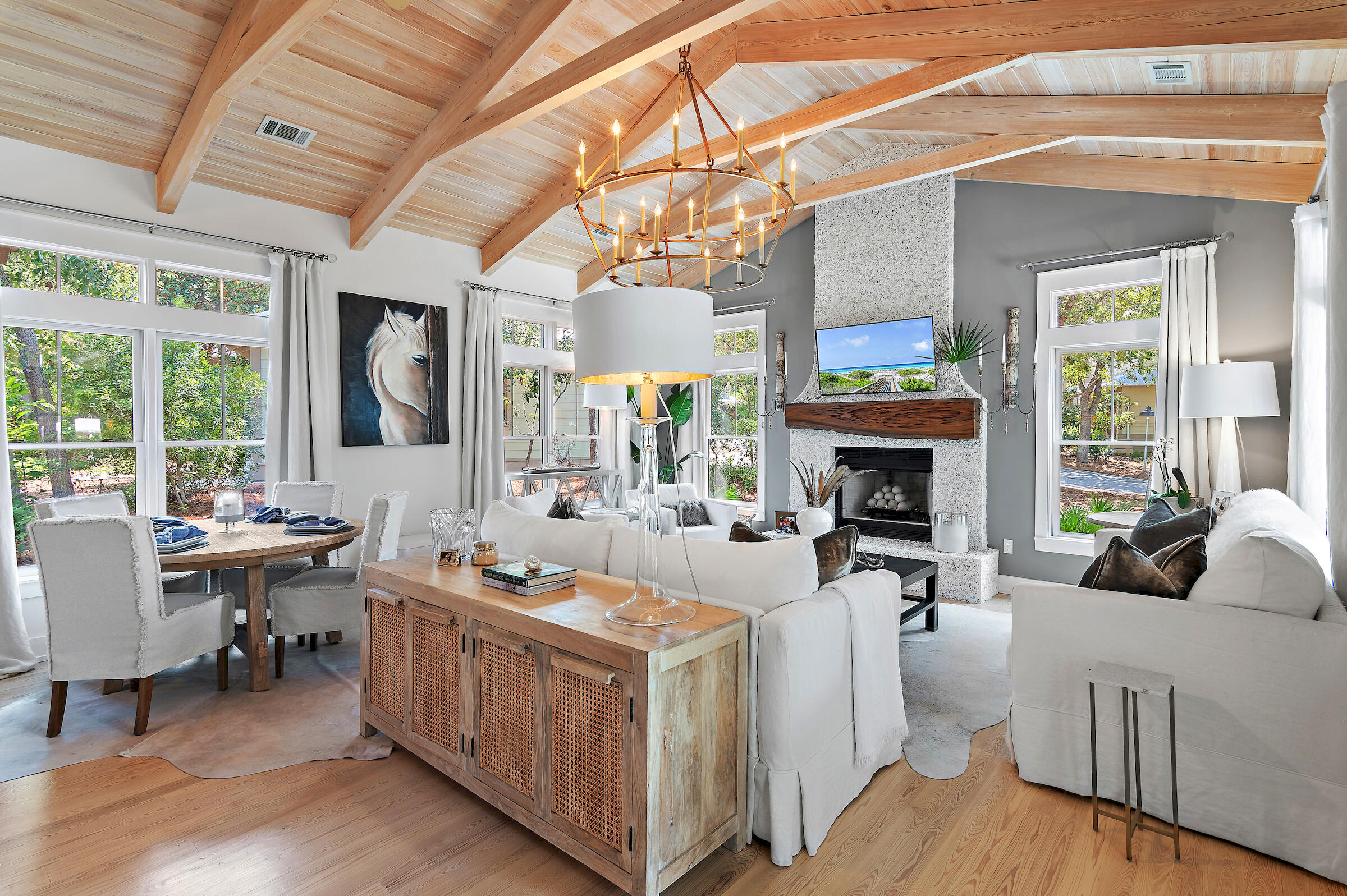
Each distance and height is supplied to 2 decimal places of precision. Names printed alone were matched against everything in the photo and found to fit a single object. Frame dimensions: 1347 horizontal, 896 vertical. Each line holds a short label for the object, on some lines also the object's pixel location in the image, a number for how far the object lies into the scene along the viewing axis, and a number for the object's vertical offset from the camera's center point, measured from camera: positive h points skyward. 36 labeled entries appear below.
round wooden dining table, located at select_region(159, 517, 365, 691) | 2.98 -0.51
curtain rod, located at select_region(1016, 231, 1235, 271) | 4.34 +1.34
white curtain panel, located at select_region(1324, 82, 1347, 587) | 2.26 +0.40
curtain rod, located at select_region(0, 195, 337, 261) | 3.66 +1.38
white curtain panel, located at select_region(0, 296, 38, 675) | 3.54 -0.86
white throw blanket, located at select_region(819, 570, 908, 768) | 2.32 -0.80
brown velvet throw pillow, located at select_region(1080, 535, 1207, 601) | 2.29 -0.45
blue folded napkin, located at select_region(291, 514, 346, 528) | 3.58 -0.41
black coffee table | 3.81 -0.77
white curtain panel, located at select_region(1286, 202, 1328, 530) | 3.49 +0.45
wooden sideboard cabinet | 1.69 -0.79
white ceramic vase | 4.18 -0.50
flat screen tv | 5.52 +0.74
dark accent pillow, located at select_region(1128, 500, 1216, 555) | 3.12 -0.42
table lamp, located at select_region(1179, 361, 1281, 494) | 3.73 +0.28
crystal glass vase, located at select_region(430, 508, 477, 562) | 2.73 -0.36
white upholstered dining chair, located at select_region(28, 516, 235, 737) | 2.71 -0.64
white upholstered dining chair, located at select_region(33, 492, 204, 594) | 3.23 -0.31
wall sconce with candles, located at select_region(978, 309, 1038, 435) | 5.21 +0.58
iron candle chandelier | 2.46 +1.93
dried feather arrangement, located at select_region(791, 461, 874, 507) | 4.51 -0.30
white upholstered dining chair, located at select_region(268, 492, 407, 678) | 3.42 -0.76
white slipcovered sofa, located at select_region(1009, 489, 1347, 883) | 1.93 -0.86
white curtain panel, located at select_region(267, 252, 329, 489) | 4.63 +0.54
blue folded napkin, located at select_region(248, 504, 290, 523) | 3.89 -0.39
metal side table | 1.99 -0.75
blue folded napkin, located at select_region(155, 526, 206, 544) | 3.16 -0.42
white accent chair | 5.20 -0.57
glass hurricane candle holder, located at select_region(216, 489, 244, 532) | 3.57 -0.32
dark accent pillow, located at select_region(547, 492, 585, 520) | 3.58 -0.35
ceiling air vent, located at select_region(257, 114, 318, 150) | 4.02 +1.95
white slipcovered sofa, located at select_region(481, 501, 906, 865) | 1.96 -0.73
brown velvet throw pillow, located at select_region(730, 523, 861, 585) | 2.49 -0.41
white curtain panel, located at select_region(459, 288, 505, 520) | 5.80 +0.33
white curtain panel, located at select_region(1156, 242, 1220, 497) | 4.29 +0.65
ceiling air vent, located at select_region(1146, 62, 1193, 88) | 3.32 +1.87
